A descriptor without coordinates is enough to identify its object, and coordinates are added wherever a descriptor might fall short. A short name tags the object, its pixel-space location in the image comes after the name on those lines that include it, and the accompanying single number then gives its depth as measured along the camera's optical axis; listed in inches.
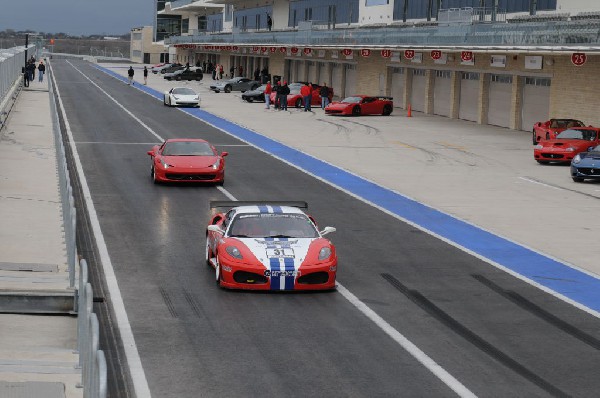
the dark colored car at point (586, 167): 1204.5
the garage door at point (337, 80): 3100.4
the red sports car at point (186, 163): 1071.0
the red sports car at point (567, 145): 1398.9
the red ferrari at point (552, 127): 1525.6
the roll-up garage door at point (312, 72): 3385.8
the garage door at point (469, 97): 2183.8
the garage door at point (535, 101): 1889.8
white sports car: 2506.3
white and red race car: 607.2
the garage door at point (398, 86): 2632.9
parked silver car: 3314.5
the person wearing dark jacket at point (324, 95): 2511.1
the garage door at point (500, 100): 2033.7
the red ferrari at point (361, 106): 2299.5
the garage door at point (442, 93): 2326.5
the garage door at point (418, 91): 2499.0
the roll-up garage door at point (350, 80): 2986.0
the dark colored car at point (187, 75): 4190.5
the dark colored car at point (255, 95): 2792.8
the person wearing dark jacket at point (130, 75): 3559.3
